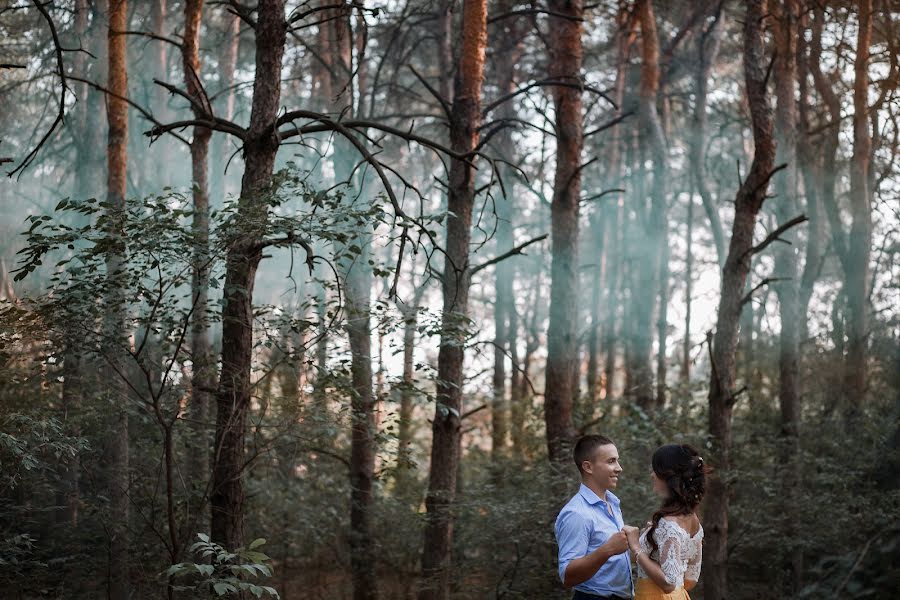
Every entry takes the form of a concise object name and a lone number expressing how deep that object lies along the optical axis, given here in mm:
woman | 4211
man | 4254
